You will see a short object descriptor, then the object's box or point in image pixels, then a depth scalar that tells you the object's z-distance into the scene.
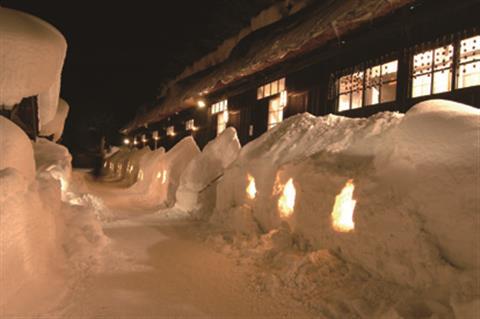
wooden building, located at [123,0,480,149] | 6.75
